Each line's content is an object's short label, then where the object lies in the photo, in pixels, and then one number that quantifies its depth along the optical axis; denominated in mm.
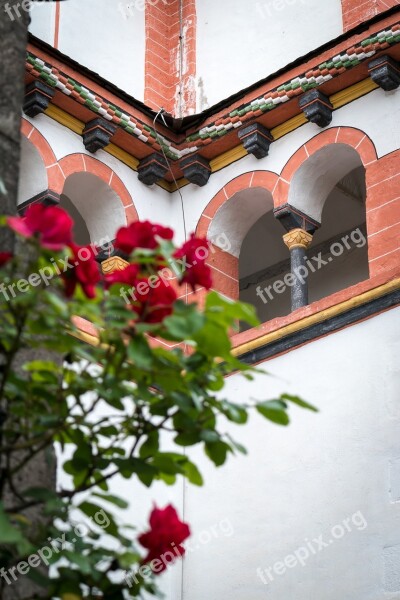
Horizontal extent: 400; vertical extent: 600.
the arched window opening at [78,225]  9990
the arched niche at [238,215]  9023
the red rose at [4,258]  2585
